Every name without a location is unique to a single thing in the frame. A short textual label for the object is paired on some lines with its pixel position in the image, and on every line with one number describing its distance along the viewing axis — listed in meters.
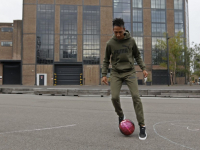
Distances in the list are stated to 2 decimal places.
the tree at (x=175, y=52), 35.71
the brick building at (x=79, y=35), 38.88
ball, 3.30
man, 3.27
